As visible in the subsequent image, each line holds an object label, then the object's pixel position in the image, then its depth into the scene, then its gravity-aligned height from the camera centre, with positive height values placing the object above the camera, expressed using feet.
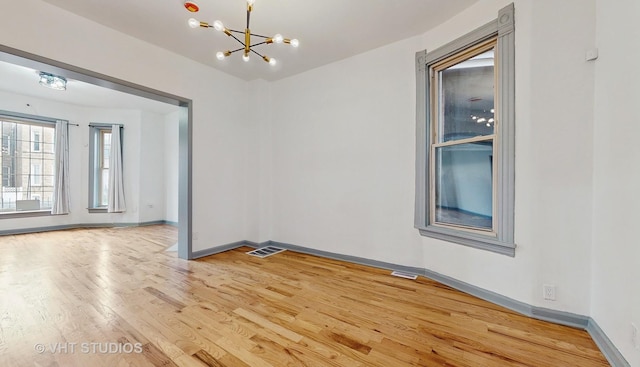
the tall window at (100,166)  20.83 +1.23
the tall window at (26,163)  17.63 +1.25
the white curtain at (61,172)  18.97 +0.62
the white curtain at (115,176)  20.56 +0.37
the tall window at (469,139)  7.48 +1.55
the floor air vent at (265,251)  12.95 -3.78
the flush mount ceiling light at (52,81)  13.79 +5.67
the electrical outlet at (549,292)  6.71 -2.95
